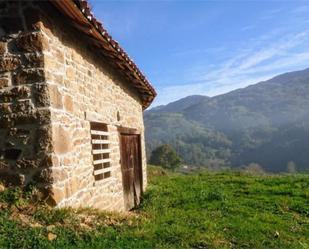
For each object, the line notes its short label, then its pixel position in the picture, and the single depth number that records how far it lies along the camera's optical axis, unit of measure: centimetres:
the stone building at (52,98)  392
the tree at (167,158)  3084
